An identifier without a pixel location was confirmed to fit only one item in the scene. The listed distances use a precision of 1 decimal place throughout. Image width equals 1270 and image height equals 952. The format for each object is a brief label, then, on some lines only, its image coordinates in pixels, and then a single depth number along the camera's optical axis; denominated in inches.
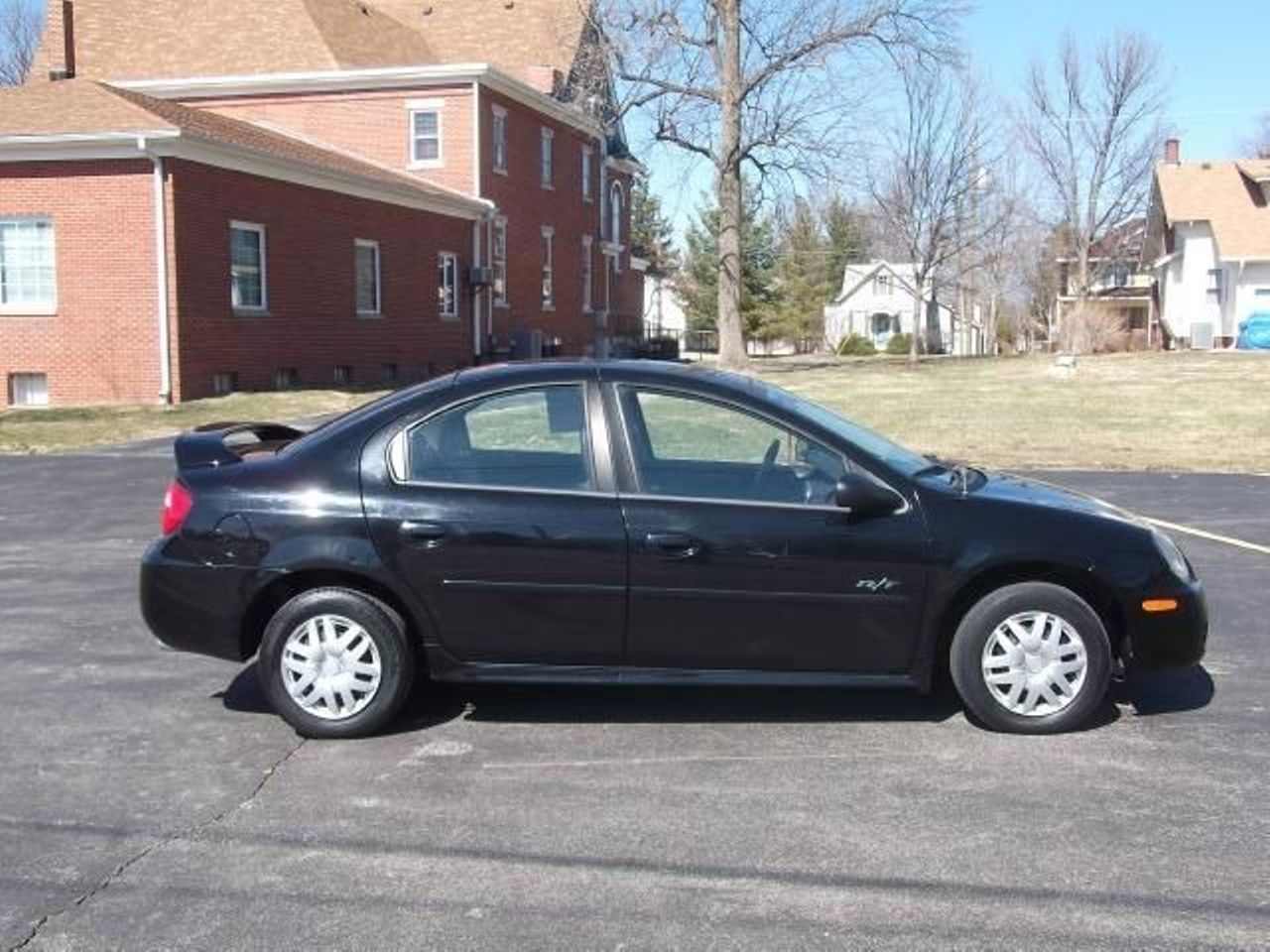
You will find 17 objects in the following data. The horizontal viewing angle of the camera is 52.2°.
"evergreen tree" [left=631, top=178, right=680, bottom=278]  3403.1
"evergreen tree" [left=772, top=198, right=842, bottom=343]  3053.6
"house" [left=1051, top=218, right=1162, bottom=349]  2214.6
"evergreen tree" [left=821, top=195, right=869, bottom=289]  3432.6
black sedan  204.7
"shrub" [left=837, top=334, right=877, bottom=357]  2817.4
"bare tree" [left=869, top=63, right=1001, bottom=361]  1975.9
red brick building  872.9
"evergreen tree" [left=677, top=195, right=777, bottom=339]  2935.5
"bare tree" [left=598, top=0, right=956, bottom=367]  1224.8
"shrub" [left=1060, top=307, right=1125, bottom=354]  1969.7
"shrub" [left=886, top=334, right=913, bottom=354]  2872.3
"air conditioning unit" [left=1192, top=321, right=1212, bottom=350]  1796.3
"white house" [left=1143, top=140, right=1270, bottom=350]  1729.8
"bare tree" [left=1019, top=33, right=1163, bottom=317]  2070.6
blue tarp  1669.5
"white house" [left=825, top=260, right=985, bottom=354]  3314.5
